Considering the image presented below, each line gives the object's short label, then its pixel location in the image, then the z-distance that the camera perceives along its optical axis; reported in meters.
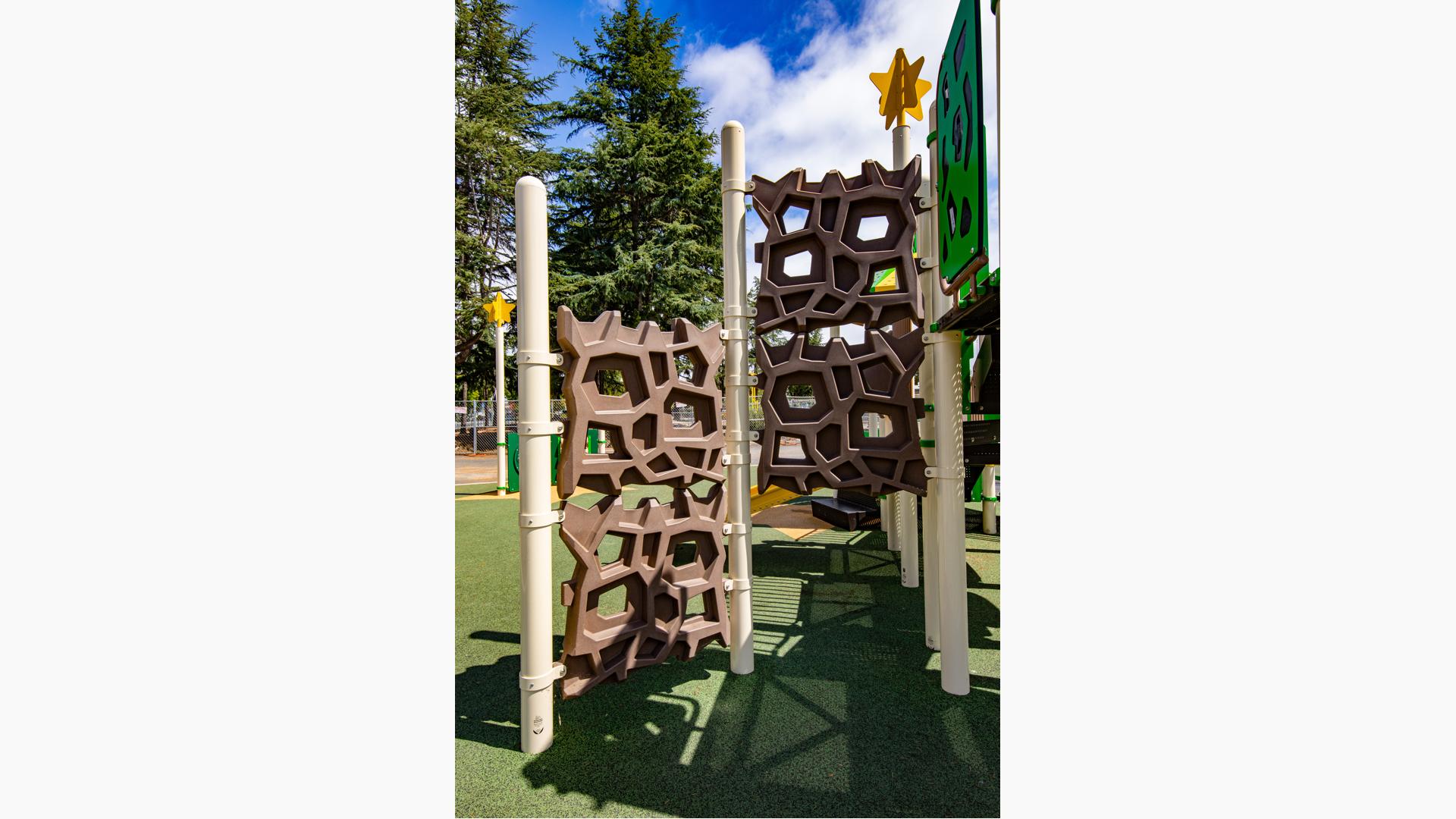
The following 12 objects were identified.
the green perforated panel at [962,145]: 2.69
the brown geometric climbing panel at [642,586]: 3.03
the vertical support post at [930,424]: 3.71
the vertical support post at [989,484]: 4.99
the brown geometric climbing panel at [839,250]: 3.71
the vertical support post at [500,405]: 10.72
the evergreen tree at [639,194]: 19.80
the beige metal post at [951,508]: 3.40
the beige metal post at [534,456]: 2.82
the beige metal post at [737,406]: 3.71
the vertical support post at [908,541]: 5.37
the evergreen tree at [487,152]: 20.78
